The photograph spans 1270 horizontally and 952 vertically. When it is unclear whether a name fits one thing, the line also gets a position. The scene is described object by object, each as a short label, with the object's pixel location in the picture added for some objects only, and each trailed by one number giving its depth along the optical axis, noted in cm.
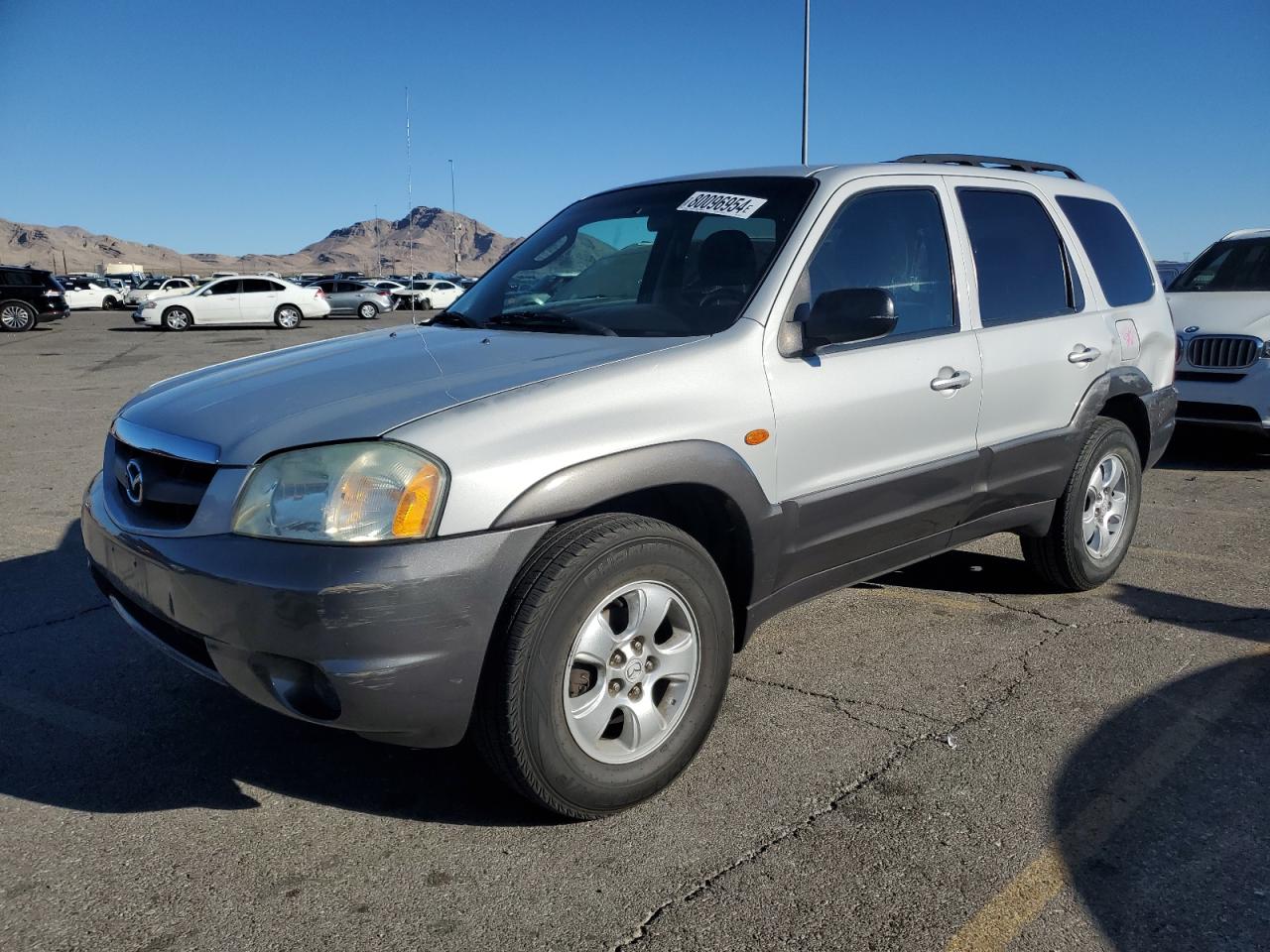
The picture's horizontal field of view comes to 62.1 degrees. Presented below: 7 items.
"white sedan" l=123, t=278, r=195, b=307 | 4659
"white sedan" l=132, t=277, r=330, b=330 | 2894
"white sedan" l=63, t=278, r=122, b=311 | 4612
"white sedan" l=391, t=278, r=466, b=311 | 4020
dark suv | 2628
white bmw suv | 779
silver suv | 249
